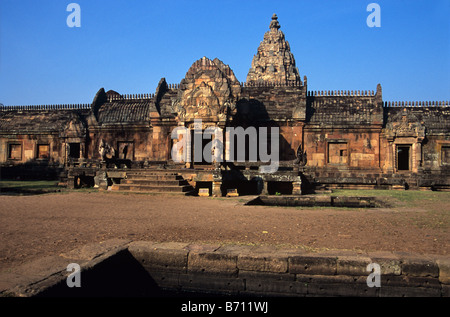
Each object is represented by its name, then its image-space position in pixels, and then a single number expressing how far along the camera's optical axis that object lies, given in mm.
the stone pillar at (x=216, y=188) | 14805
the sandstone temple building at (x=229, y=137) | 16719
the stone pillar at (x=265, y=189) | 15820
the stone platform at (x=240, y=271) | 4578
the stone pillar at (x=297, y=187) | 15539
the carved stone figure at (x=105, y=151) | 17031
